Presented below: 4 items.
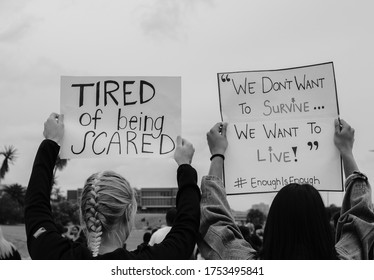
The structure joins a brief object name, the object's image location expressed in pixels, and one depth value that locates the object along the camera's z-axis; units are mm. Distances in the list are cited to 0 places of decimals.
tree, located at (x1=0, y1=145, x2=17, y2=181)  17102
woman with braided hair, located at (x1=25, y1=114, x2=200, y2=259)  2879
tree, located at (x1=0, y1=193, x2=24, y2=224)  74000
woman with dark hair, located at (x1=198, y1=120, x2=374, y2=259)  2699
